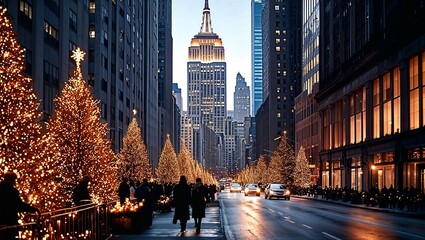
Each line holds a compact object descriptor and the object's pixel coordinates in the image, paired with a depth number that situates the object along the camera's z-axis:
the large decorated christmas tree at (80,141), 31.03
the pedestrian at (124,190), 26.67
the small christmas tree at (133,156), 65.81
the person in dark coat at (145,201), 24.77
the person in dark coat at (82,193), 20.19
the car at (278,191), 72.12
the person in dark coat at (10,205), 12.03
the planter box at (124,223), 22.66
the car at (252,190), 90.06
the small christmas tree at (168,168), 86.00
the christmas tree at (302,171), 97.25
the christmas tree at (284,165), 118.56
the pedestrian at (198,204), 23.76
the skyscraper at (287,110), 196.88
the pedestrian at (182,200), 22.83
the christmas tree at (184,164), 109.54
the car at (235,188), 125.12
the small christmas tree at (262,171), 148.82
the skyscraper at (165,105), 172.40
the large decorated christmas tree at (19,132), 17.95
